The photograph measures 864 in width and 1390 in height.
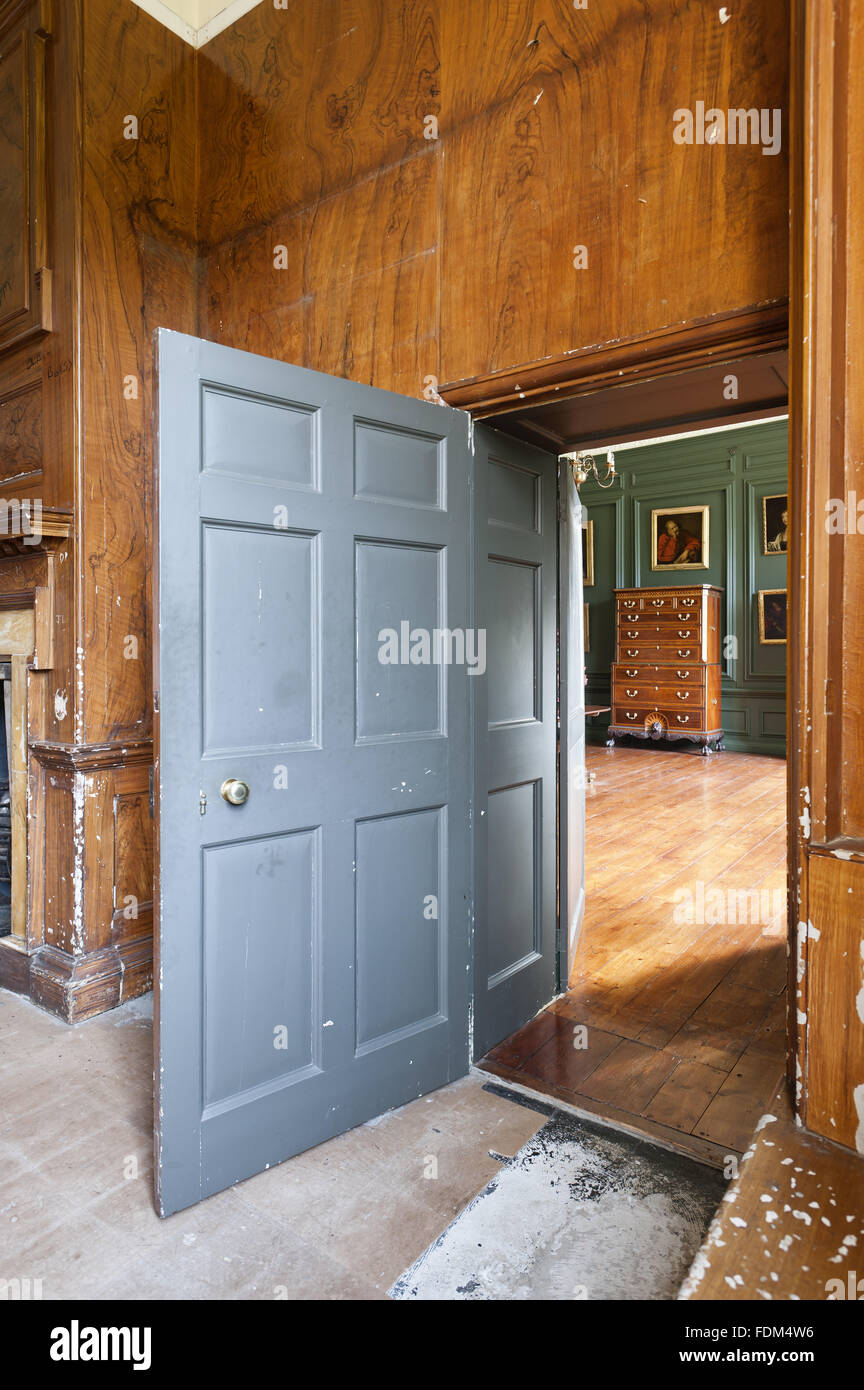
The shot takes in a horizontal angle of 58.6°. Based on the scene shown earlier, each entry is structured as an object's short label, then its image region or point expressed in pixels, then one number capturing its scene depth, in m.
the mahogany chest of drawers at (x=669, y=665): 9.33
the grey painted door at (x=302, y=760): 1.87
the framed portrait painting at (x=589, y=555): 10.79
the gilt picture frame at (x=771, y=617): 9.31
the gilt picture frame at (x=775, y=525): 9.24
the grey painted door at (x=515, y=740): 2.61
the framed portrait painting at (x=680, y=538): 9.90
